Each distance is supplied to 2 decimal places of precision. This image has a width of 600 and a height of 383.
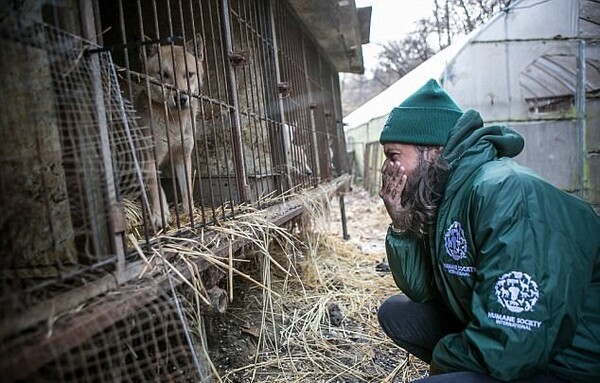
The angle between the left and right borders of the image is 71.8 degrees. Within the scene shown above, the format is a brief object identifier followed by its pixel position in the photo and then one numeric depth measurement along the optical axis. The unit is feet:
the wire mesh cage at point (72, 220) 4.37
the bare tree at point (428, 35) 45.55
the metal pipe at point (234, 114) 10.80
